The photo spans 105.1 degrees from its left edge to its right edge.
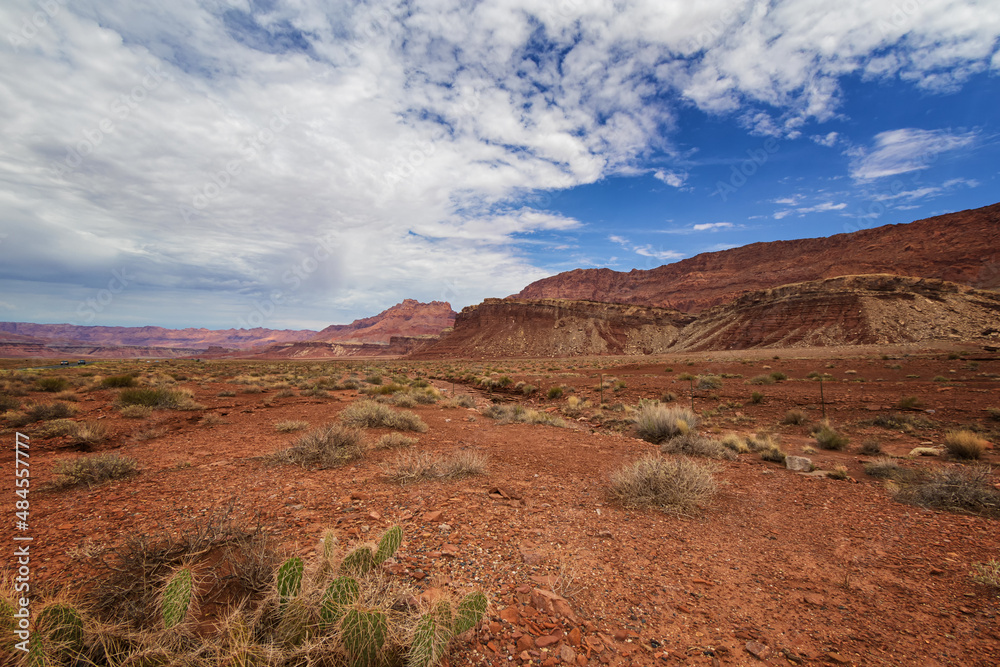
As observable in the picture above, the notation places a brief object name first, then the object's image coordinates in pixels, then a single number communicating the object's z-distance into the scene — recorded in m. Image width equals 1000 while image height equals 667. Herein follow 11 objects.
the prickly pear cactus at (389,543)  2.93
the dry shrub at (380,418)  9.20
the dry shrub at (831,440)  9.41
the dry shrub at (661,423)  9.82
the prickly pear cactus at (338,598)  2.18
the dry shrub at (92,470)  4.81
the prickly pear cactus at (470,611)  2.36
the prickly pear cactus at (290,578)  2.33
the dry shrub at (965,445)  7.71
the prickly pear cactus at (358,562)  2.76
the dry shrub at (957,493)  5.12
